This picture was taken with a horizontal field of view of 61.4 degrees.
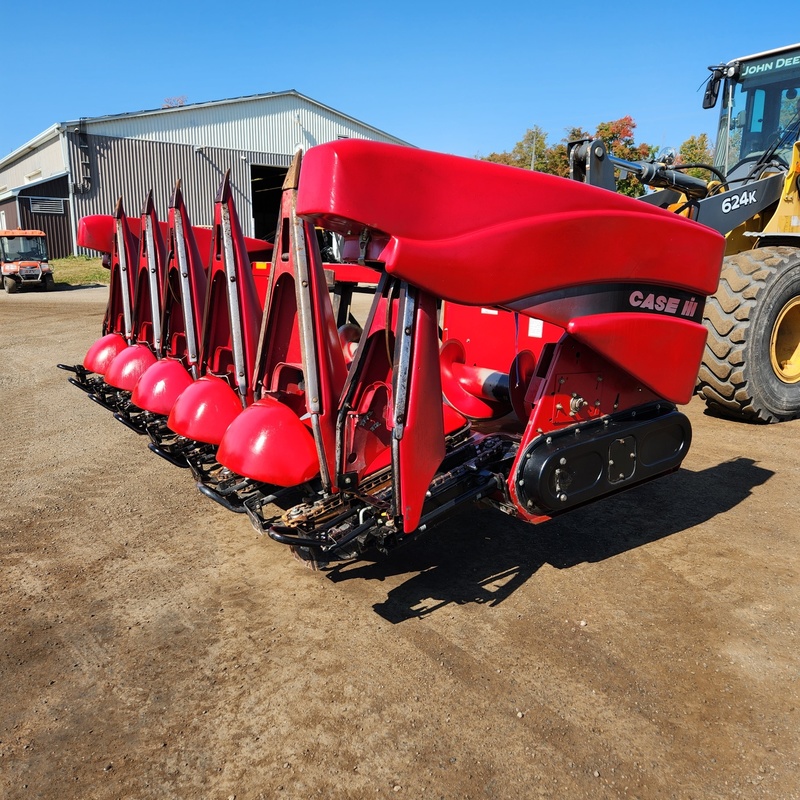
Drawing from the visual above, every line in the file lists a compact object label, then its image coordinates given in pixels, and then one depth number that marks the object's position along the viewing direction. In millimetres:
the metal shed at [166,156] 22234
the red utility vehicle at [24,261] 19219
